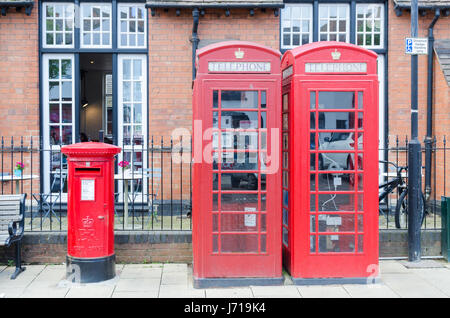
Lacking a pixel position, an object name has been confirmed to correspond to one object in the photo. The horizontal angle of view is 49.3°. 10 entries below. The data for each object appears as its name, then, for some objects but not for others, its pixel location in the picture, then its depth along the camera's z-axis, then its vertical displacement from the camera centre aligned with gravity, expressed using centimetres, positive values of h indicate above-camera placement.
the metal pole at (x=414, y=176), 682 -22
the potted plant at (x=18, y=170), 747 -15
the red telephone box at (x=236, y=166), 563 -6
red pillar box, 598 -64
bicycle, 749 -55
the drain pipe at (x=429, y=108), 920 +99
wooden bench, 640 -73
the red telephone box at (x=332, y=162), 569 -2
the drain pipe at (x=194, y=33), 876 +233
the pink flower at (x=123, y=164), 769 -5
